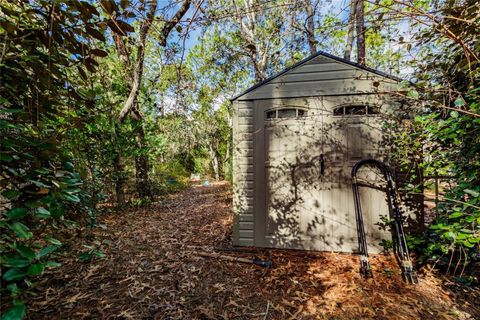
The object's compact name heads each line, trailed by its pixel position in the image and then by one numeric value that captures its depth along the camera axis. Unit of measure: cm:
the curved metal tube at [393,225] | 255
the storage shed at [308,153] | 322
